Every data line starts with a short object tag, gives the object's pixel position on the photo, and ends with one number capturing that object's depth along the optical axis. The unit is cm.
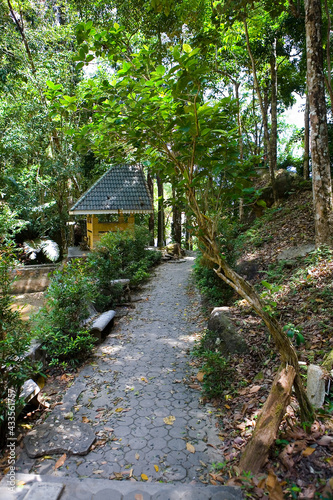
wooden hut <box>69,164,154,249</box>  1290
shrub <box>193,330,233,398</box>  402
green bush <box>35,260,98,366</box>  507
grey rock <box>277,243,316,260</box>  630
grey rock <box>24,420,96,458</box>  323
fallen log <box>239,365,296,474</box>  255
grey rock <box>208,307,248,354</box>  452
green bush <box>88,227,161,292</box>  890
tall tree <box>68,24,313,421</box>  259
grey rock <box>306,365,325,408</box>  288
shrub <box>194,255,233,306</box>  711
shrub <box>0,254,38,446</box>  331
